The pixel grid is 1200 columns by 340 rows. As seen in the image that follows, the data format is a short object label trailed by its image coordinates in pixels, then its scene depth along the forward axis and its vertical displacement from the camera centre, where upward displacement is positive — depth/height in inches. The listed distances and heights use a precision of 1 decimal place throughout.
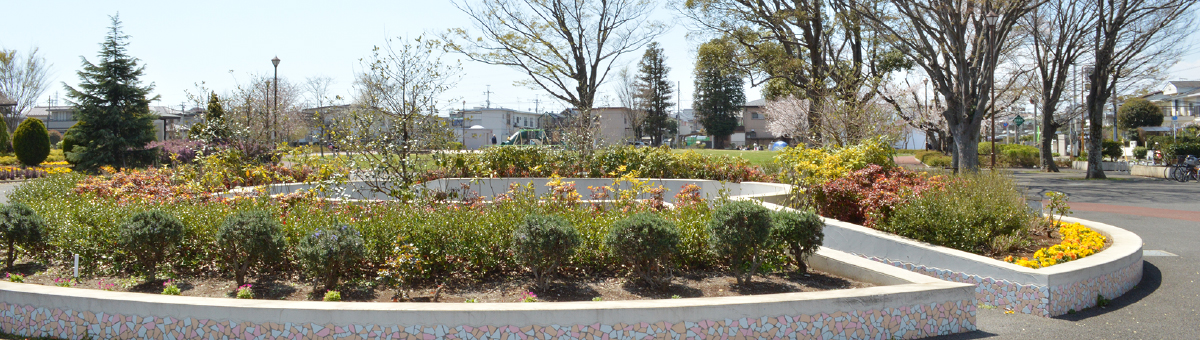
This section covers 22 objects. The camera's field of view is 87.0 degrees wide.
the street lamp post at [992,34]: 558.8 +119.8
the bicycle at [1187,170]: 816.3 -4.0
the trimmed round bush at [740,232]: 191.6 -19.4
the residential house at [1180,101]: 2267.0 +243.0
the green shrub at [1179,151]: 908.0 +24.5
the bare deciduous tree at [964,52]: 577.3 +111.8
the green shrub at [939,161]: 1099.9 +12.0
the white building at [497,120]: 2704.2 +209.8
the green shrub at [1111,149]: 1225.6 +35.1
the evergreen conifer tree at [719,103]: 2218.3 +230.3
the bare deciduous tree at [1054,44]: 886.4 +183.6
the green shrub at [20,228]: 214.7 -20.5
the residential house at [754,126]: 2566.4 +172.3
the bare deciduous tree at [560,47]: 913.5 +179.7
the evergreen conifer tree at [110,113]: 829.2 +73.1
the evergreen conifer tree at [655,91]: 2113.7 +260.2
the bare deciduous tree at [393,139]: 330.3 +16.4
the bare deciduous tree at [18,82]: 1503.4 +209.6
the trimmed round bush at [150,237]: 191.5 -20.9
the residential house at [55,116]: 2471.7 +209.0
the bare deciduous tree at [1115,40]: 799.7 +171.3
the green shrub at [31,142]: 992.2 +41.5
